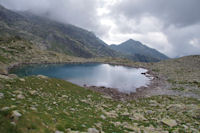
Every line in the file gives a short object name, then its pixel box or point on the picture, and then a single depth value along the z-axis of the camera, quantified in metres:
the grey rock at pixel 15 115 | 9.27
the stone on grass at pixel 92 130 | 12.01
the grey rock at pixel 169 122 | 17.38
